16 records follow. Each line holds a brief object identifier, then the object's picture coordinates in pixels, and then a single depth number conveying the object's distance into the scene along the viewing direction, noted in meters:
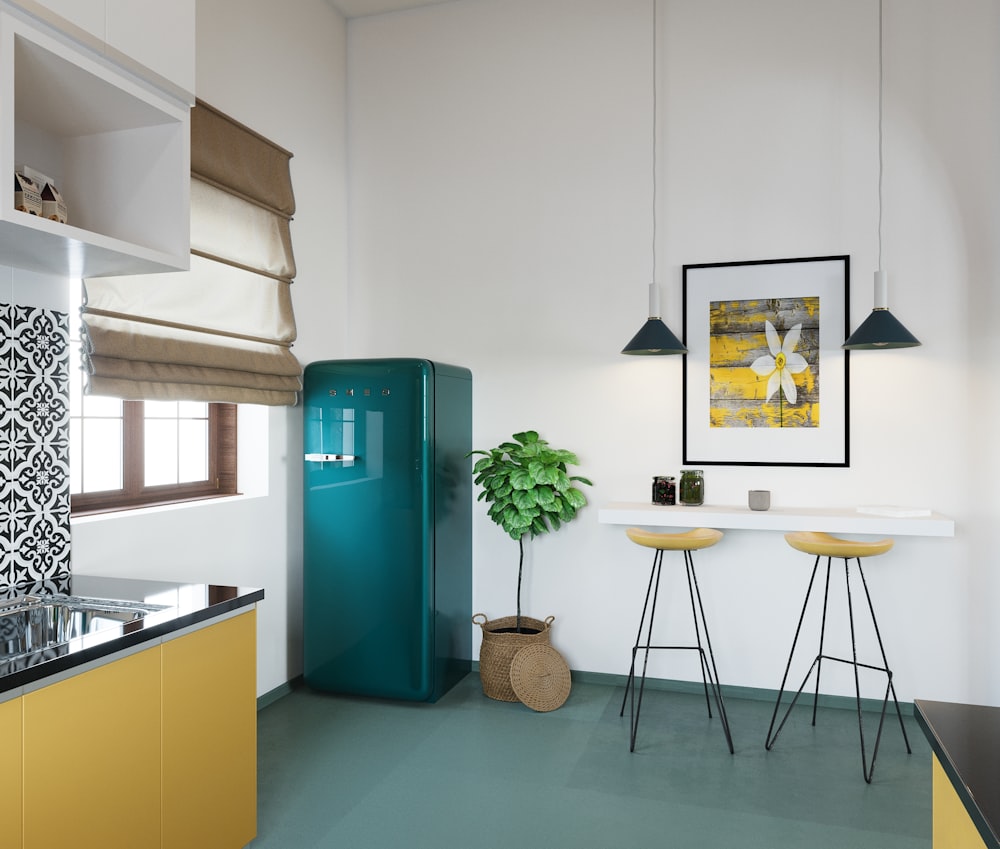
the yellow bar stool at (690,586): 3.28
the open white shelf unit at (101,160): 1.97
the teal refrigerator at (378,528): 3.69
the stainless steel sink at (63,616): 2.01
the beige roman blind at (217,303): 2.82
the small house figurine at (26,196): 1.94
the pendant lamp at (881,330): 3.29
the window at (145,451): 2.95
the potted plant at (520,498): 3.77
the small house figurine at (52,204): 2.04
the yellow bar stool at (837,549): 3.08
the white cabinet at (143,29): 1.89
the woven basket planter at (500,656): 3.79
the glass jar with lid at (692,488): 3.72
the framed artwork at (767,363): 3.70
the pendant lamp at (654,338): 3.54
